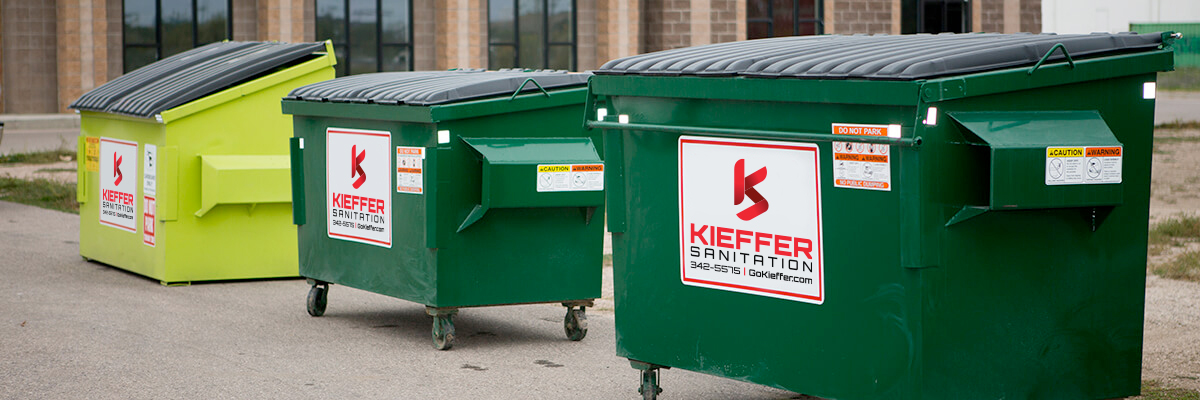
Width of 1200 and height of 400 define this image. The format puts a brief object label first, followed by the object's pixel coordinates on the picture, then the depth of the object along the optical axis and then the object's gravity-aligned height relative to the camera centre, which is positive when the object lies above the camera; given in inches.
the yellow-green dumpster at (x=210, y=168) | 338.0 -17.1
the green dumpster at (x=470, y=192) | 259.6 -18.1
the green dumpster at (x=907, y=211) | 163.3 -14.7
